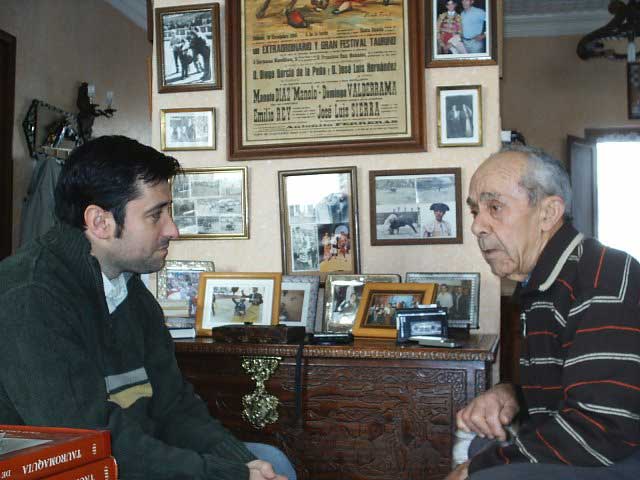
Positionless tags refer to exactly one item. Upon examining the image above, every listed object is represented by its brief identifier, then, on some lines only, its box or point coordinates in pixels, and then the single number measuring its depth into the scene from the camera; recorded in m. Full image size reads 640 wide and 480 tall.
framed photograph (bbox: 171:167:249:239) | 2.97
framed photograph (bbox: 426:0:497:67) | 2.76
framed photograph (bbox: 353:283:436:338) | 2.58
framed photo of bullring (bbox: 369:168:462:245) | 2.79
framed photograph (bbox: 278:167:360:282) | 2.86
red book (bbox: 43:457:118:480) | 1.00
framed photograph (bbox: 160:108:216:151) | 3.00
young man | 1.57
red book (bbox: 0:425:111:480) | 0.94
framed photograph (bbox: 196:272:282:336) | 2.71
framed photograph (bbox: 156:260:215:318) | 2.93
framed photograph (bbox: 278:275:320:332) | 2.78
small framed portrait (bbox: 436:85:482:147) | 2.77
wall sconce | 5.28
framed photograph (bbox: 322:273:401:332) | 2.74
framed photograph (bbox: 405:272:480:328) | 2.67
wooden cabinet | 2.31
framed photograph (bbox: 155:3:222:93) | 2.99
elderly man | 1.39
